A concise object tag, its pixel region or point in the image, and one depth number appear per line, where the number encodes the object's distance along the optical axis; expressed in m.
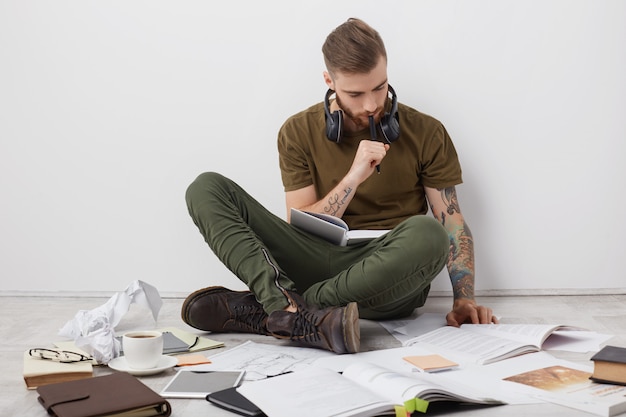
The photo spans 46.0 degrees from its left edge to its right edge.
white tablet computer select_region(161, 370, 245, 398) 1.52
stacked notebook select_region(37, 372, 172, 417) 1.33
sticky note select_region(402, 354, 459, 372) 1.65
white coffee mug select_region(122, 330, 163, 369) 1.65
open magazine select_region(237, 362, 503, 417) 1.31
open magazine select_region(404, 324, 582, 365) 1.75
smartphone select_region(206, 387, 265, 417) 1.38
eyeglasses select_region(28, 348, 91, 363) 1.69
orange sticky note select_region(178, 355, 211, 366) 1.77
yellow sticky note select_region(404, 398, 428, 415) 1.32
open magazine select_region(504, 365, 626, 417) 1.36
